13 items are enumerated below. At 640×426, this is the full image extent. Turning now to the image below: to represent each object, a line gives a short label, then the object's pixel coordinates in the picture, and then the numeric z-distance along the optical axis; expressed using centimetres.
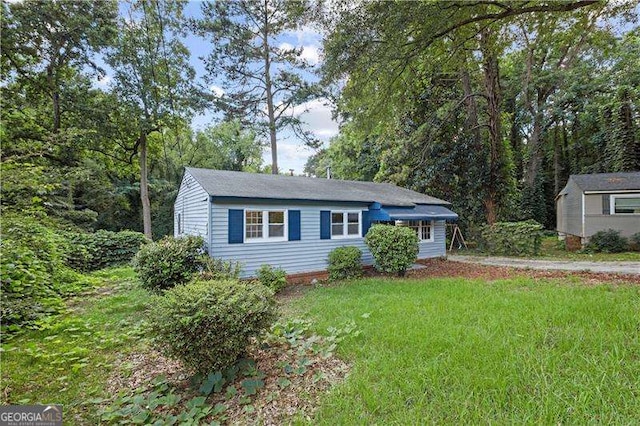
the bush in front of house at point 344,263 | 976
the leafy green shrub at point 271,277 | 836
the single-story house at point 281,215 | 838
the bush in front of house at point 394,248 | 946
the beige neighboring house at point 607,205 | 1481
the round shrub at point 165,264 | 736
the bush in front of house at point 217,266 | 605
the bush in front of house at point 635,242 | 1426
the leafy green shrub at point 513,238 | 1377
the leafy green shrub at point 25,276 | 488
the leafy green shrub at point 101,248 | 1110
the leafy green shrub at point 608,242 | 1420
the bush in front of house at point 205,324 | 338
